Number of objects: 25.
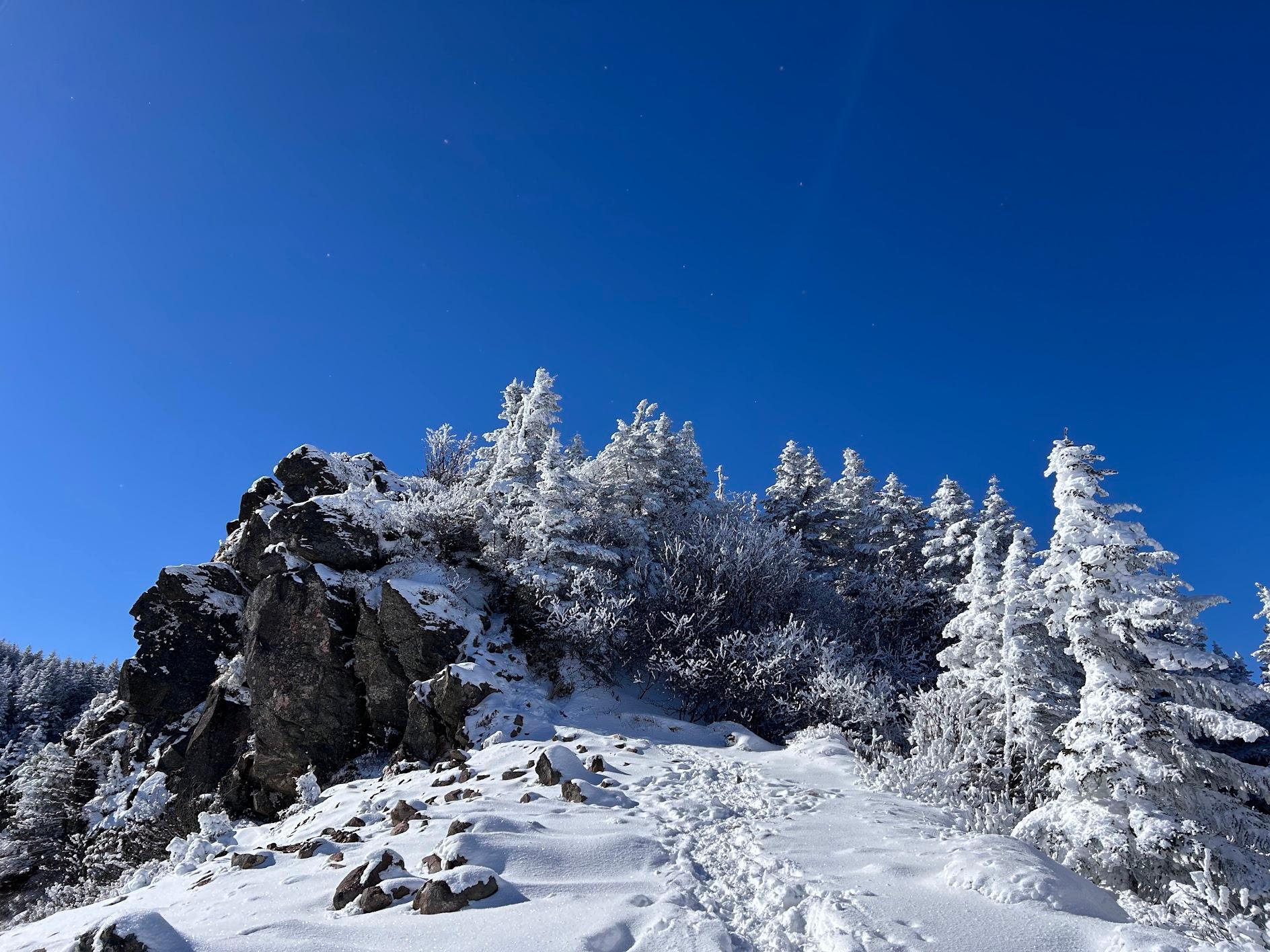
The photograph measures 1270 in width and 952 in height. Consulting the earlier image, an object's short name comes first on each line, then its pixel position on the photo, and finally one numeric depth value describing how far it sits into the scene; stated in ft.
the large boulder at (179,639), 66.44
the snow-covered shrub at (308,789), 43.37
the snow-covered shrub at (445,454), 109.70
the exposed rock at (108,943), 15.16
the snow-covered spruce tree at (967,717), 32.78
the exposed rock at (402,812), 30.14
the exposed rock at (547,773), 33.04
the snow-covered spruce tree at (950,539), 87.10
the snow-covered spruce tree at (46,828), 63.05
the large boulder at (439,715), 48.11
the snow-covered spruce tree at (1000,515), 86.22
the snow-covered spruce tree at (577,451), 110.83
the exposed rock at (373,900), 18.71
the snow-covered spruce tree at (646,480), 78.33
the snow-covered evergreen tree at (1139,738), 24.64
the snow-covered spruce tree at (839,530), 104.32
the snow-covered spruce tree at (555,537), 63.16
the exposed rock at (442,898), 17.99
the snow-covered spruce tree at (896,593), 81.76
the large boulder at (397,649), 53.62
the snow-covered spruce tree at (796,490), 106.32
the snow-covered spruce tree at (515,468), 69.51
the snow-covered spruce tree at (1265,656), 74.78
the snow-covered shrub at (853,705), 46.68
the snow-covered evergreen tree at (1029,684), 38.14
